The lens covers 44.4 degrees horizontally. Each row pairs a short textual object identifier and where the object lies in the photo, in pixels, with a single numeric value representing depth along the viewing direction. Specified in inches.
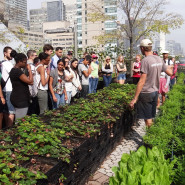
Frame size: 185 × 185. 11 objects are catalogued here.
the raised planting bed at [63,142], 99.3
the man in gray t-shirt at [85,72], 327.6
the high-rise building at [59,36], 6372.1
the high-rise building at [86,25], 3900.1
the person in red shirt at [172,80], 498.4
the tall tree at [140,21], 588.4
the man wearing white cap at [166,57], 341.1
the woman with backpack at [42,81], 216.8
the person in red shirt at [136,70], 410.9
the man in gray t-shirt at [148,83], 180.7
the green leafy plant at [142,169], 81.7
